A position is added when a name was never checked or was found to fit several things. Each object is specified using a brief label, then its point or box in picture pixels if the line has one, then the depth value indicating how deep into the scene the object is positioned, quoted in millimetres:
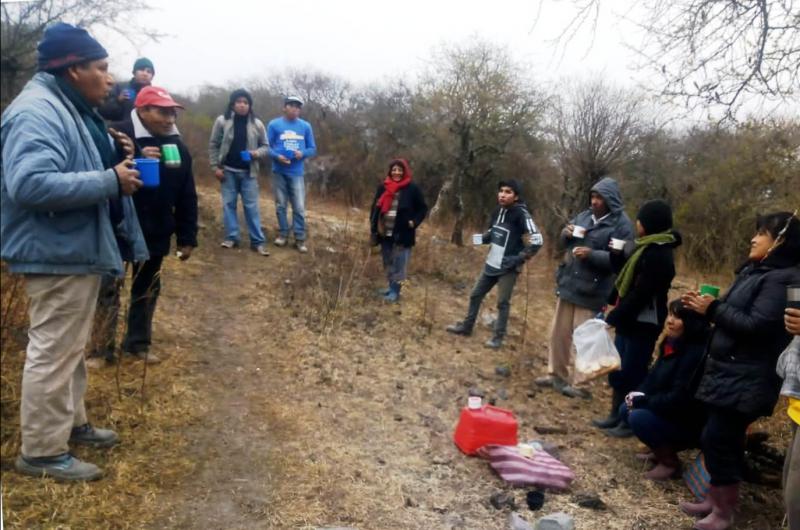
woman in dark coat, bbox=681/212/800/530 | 2744
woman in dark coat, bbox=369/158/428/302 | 6000
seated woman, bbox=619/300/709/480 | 3326
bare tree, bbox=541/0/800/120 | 3412
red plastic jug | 3561
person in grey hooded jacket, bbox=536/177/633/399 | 4109
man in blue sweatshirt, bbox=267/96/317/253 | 4242
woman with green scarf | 3807
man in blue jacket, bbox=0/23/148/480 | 2328
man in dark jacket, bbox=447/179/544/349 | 5141
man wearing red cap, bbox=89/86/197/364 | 3363
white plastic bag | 3885
